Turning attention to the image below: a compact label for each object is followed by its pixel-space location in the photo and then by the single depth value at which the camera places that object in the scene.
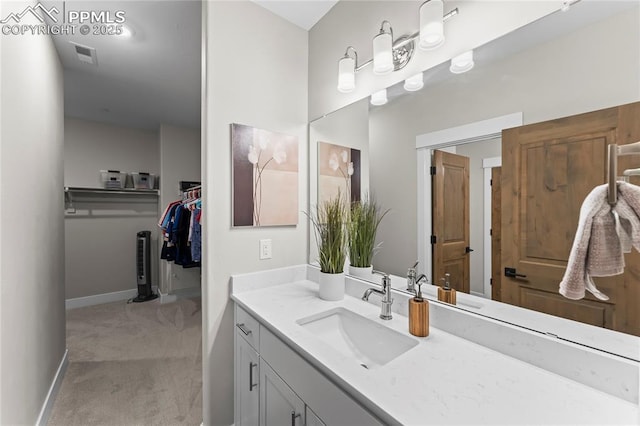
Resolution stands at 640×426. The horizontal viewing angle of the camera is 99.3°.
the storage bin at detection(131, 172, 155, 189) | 3.88
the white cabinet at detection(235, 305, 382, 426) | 0.80
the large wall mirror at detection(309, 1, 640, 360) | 0.77
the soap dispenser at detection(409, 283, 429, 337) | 1.03
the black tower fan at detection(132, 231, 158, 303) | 3.86
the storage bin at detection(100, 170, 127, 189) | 3.70
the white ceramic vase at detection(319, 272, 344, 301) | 1.46
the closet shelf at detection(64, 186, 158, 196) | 3.44
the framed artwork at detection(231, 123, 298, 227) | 1.57
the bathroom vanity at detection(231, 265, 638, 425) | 0.68
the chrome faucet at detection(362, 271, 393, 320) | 1.19
